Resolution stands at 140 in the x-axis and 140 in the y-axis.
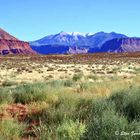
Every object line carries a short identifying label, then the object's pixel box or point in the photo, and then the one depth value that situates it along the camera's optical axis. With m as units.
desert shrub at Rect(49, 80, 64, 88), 20.52
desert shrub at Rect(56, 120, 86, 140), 8.67
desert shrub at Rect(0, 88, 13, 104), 15.02
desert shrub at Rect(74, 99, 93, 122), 10.84
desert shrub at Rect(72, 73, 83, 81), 27.21
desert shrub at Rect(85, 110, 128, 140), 7.38
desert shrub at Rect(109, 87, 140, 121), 10.76
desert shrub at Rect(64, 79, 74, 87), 21.89
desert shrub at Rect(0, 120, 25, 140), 9.51
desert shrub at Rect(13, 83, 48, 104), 15.61
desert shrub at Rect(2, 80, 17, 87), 25.79
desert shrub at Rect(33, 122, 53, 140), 8.55
